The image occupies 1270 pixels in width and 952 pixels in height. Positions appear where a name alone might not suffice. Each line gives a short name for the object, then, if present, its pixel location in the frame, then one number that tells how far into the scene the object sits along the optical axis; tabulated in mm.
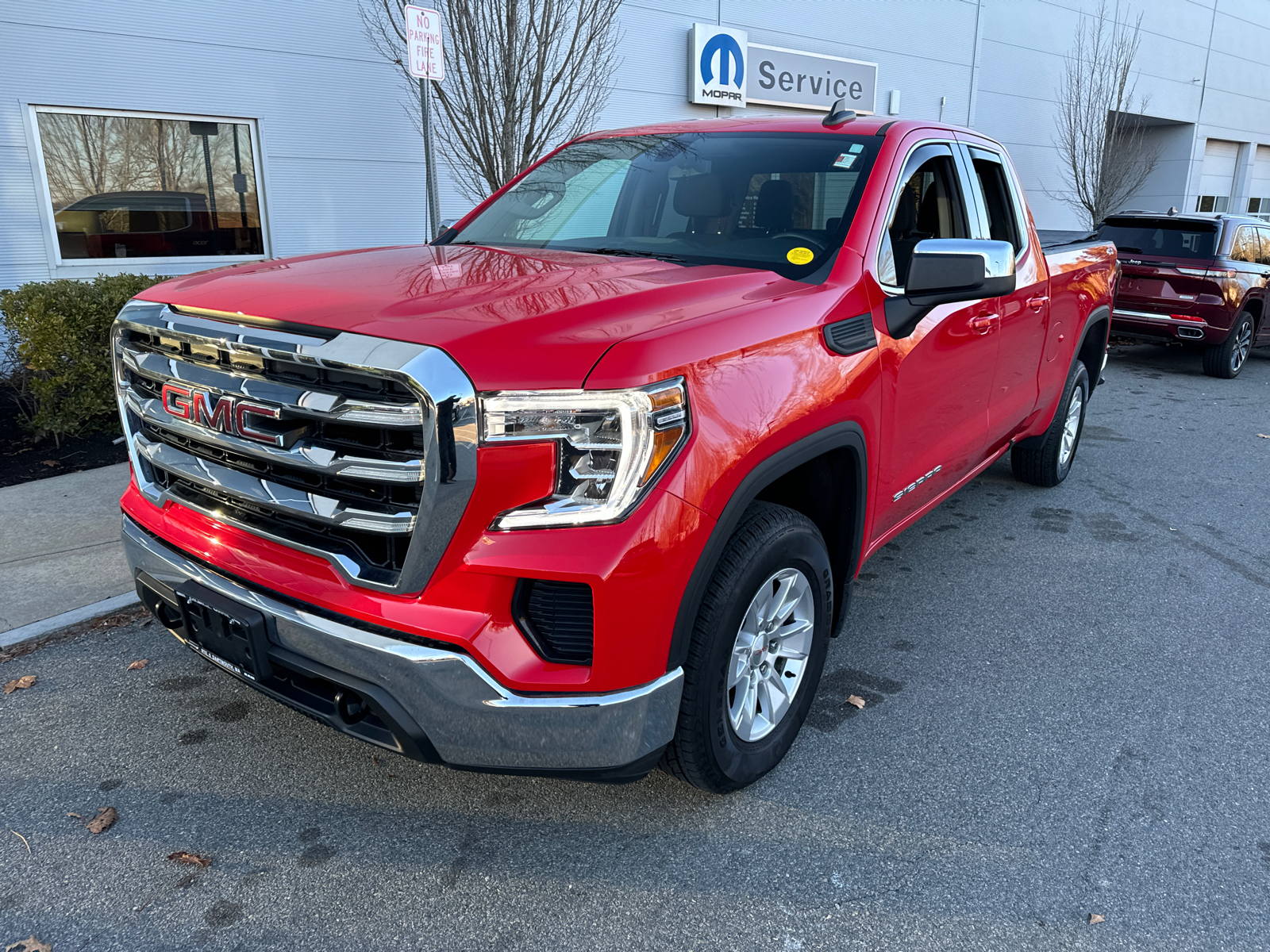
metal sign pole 6621
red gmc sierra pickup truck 2045
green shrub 5797
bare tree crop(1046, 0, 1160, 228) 18359
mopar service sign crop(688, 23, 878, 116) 12492
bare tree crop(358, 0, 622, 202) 7633
